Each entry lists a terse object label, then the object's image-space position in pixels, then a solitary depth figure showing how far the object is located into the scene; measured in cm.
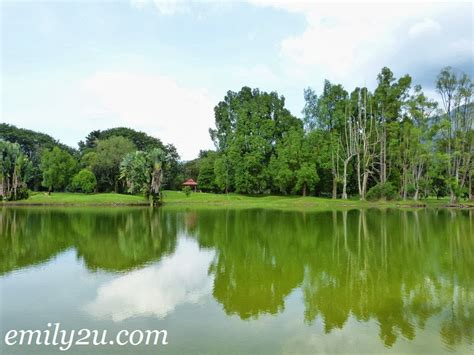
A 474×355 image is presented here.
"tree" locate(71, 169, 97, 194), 6362
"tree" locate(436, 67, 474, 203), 5062
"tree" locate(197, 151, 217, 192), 6956
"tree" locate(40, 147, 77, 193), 6369
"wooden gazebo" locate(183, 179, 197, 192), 7444
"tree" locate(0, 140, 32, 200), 5397
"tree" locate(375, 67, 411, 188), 5462
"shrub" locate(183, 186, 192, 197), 5900
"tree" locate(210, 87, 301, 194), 6200
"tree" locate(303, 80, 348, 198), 5897
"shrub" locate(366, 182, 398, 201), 5147
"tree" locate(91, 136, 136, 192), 6762
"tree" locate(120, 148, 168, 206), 5124
